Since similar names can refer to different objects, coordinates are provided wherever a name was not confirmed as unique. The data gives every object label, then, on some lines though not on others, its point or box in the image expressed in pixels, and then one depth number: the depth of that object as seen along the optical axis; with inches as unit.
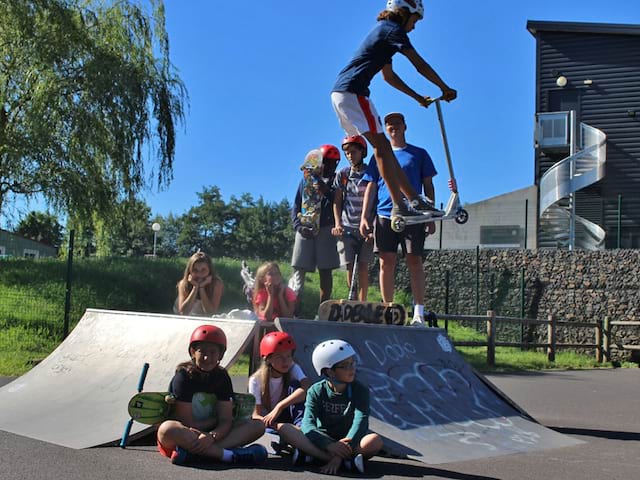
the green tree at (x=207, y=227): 2974.9
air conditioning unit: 1098.7
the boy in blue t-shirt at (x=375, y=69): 235.1
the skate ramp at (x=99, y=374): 207.5
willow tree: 646.5
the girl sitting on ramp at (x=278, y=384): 194.5
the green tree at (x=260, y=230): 2874.0
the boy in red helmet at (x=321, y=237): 314.3
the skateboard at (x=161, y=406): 182.9
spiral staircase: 1029.8
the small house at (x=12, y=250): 688.5
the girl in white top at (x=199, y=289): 286.8
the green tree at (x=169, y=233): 3174.2
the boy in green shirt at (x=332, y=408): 178.9
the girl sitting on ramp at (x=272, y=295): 281.3
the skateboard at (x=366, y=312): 253.3
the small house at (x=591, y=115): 1083.5
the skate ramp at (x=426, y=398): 200.4
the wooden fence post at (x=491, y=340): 563.9
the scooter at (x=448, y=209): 264.1
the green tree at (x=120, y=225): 680.4
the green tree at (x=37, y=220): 679.1
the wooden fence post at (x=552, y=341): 655.7
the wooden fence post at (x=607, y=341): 732.0
